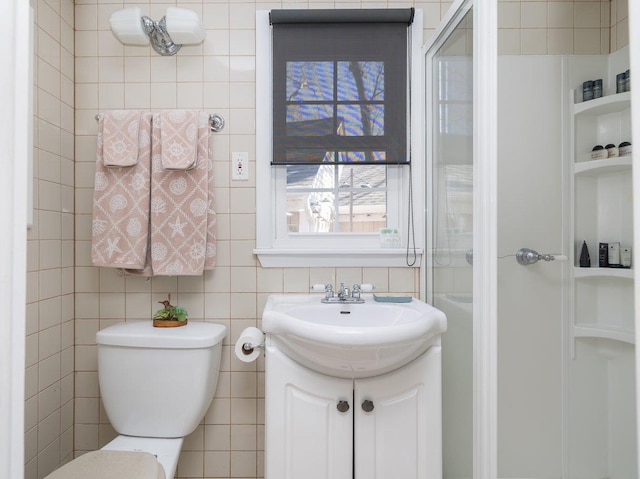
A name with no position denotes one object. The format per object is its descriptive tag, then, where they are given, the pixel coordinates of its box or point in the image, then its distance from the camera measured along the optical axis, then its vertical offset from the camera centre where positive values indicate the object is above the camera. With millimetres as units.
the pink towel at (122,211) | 1565 +119
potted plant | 1575 -297
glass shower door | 1291 +78
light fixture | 1544 +831
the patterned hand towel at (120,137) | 1548 +403
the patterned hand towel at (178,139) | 1544 +397
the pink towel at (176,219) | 1574 +88
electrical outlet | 1705 +322
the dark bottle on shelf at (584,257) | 1024 -40
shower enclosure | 954 -90
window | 1672 +590
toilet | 1473 -515
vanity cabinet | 1287 -580
